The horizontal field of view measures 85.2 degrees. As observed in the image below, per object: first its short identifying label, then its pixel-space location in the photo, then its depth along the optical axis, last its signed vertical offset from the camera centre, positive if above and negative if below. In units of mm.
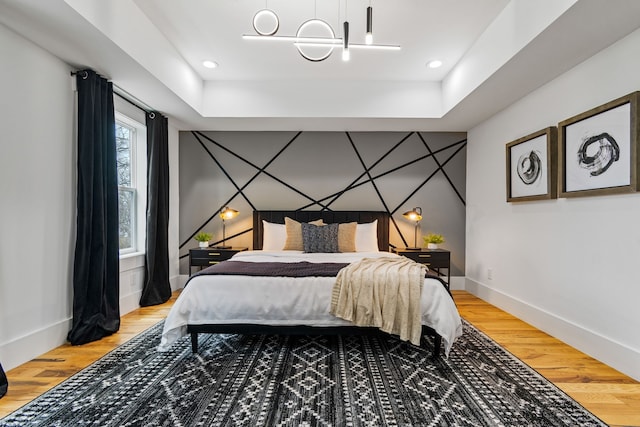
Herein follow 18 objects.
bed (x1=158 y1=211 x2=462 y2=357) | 2664 -731
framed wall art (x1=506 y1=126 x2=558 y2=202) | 3189 +469
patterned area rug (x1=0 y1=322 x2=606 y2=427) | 1865 -1105
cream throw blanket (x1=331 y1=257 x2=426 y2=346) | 2594 -665
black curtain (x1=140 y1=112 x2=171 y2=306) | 4172 -45
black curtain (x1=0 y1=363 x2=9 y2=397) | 2070 -1038
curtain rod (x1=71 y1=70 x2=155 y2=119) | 3585 +1245
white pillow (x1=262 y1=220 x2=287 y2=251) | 4629 -331
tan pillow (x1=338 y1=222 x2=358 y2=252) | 4398 -316
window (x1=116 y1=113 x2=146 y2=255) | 4090 +333
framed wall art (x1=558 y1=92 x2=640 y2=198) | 2379 +486
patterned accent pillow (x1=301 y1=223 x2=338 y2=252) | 4297 -323
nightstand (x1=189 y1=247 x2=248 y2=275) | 4641 -584
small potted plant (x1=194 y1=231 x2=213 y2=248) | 4766 -373
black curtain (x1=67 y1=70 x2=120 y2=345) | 2967 -72
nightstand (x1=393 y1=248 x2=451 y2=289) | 4605 -588
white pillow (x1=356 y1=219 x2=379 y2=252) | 4570 -340
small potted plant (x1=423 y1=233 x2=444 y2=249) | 4781 -388
